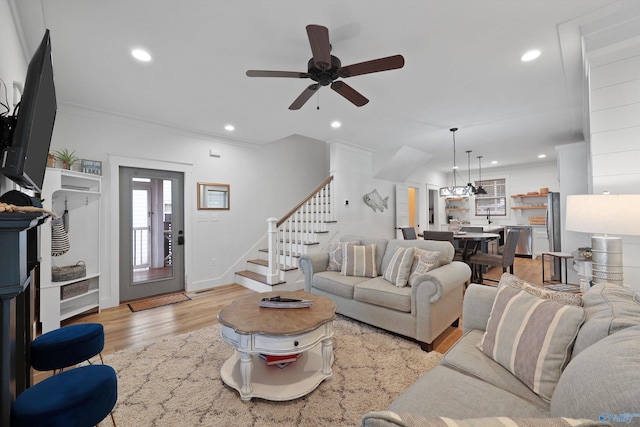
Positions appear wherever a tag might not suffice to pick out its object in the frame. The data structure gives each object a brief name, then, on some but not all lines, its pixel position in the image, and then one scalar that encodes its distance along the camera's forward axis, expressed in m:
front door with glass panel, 3.88
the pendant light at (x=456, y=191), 6.01
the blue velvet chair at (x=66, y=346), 1.51
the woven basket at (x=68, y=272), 2.97
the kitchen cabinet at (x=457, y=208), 8.96
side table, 4.12
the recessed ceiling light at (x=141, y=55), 2.40
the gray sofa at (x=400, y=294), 2.42
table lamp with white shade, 1.73
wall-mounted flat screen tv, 1.18
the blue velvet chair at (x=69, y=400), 1.02
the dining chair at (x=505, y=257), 4.31
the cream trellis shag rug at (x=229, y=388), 1.66
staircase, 4.38
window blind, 8.32
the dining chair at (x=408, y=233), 5.51
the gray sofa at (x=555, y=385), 0.61
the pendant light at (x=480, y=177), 6.27
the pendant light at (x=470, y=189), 5.98
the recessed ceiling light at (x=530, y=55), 2.45
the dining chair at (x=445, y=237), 4.38
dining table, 4.63
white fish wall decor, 5.95
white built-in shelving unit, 2.82
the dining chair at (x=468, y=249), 4.63
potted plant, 3.14
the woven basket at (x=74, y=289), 3.09
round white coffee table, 1.75
